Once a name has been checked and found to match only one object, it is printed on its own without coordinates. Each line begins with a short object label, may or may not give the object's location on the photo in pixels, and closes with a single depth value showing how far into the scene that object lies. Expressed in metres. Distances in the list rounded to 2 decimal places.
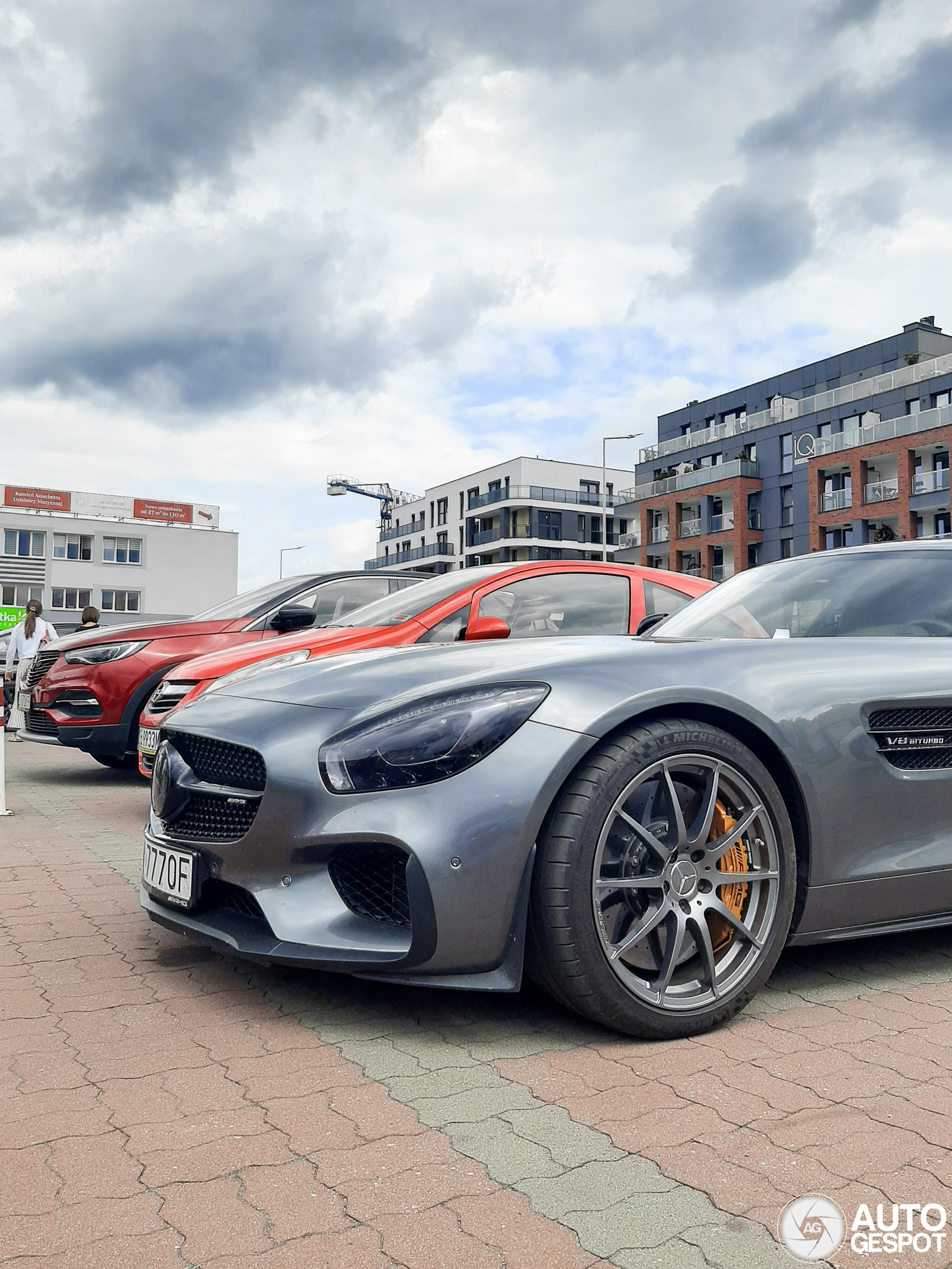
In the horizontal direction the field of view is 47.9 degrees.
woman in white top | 12.74
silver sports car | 2.60
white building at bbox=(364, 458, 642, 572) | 82.81
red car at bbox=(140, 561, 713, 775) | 6.25
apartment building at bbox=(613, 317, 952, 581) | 47.38
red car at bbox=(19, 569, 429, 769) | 8.11
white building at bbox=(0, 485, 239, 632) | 72.06
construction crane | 109.00
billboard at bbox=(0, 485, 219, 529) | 75.81
